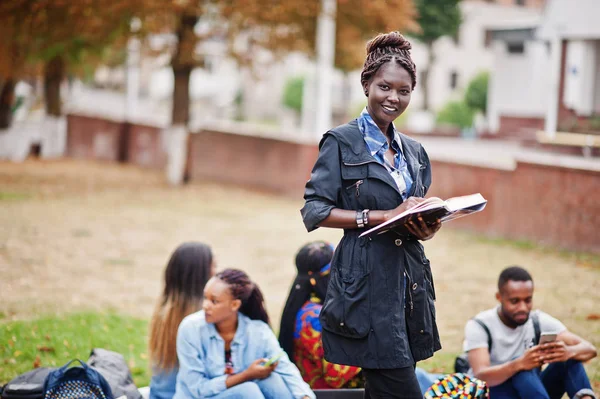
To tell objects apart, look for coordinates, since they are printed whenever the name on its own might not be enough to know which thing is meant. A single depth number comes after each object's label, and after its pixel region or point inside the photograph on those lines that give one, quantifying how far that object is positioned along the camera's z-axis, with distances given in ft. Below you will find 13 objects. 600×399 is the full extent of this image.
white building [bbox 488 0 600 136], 77.82
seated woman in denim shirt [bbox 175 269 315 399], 16.52
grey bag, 17.53
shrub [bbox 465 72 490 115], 135.85
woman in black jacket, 11.41
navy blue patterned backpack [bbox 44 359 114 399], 15.89
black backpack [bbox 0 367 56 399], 16.76
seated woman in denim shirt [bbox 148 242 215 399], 18.81
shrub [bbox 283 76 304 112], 159.43
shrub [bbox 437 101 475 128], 128.36
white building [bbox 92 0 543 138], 173.68
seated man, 16.72
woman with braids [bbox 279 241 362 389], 17.92
